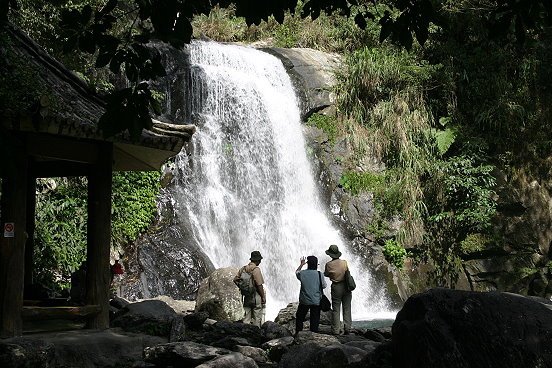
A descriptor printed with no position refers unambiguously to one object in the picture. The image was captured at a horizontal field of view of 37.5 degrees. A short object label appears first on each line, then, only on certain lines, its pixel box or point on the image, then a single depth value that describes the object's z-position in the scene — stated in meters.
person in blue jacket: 11.44
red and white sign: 8.35
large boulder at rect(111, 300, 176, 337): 10.01
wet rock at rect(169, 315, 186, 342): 9.76
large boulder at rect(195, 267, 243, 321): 14.20
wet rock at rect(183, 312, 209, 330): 12.08
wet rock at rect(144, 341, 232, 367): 8.30
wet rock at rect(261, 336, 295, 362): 9.79
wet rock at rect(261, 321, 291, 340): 11.26
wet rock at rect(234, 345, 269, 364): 9.70
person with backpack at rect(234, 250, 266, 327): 12.29
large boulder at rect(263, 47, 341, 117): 23.20
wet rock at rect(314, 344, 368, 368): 7.68
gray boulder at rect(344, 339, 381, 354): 9.38
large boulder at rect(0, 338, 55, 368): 6.82
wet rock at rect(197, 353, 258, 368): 7.84
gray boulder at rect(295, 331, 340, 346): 9.91
